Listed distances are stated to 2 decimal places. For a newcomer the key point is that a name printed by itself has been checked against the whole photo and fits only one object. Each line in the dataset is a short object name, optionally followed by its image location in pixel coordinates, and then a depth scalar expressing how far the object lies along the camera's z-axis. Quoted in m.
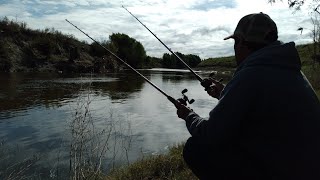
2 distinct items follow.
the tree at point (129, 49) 45.40
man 1.50
